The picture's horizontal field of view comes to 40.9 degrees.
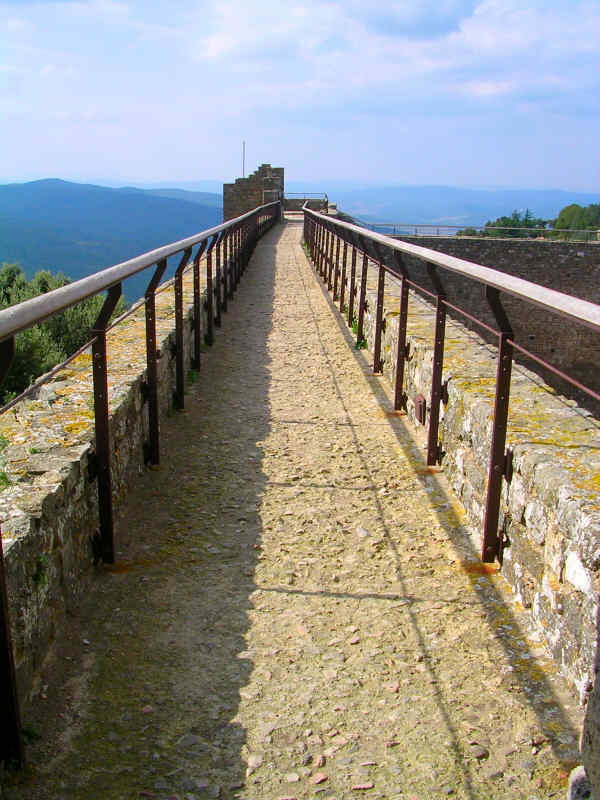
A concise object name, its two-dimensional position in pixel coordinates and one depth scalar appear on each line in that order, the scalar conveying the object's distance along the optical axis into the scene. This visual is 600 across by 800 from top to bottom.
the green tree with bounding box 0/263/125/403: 9.22
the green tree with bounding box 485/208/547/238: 38.59
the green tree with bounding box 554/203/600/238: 49.03
